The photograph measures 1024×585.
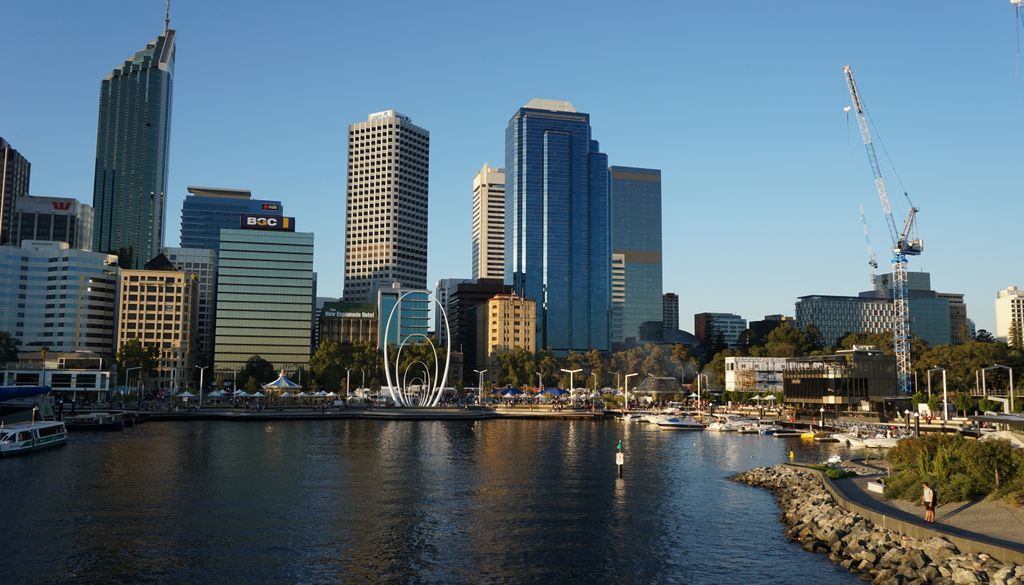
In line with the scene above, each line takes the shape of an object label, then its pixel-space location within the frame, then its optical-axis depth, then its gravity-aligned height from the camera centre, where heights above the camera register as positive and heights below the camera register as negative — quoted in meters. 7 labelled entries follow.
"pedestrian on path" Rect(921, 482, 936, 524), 44.12 -7.25
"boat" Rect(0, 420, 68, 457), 93.25 -8.99
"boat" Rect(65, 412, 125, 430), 130.62 -9.60
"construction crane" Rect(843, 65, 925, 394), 191.50 +5.93
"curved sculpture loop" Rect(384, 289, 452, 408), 189.00 -7.16
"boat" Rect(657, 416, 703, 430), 148.00 -10.16
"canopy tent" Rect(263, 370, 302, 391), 177.75 -3.95
